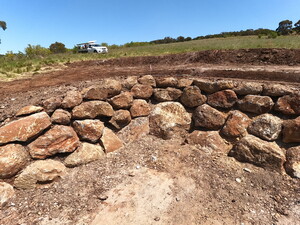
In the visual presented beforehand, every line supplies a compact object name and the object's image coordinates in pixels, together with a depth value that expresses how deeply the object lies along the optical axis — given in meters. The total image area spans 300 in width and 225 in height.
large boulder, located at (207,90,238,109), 3.33
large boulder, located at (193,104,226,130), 3.35
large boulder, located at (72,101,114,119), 3.12
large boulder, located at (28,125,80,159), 2.67
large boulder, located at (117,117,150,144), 3.54
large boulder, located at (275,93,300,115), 2.84
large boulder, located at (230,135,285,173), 2.72
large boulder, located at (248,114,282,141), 2.93
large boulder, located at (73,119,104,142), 3.08
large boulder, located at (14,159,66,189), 2.42
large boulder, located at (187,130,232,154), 3.17
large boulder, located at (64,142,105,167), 2.84
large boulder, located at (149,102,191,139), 3.59
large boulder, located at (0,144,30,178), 2.36
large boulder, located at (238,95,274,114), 3.05
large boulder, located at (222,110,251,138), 3.15
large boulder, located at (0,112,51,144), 2.50
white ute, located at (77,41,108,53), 19.37
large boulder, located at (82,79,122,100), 3.32
